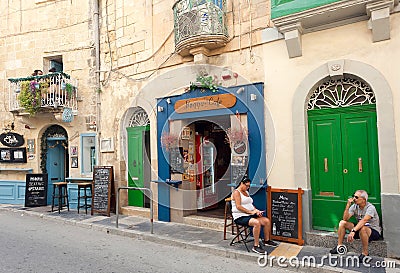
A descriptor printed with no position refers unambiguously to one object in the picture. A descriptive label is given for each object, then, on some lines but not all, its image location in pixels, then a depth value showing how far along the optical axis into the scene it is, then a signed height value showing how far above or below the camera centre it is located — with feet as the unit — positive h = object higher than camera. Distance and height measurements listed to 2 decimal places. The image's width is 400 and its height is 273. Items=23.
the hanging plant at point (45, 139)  36.27 +1.84
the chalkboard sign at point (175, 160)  26.50 -0.57
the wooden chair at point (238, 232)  19.86 -5.27
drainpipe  32.71 +9.89
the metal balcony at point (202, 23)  23.09 +9.41
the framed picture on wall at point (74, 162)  33.86 -0.76
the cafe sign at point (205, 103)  23.54 +3.77
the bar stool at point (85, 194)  30.76 -3.83
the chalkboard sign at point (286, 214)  20.06 -4.01
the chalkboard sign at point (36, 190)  34.19 -3.66
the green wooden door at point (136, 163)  30.40 -0.88
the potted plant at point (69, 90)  32.89 +6.67
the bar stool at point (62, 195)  31.23 -4.09
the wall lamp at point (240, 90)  22.89 +4.41
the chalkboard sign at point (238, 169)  22.75 -1.21
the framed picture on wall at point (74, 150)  33.94 +0.45
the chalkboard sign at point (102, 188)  29.78 -3.16
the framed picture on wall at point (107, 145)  31.55 +0.92
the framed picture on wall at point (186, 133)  26.88 +1.68
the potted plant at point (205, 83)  24.21 +5.33
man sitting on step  16.63 -3.84
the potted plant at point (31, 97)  32.65 +5.98
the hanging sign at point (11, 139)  36.73 +1.90
